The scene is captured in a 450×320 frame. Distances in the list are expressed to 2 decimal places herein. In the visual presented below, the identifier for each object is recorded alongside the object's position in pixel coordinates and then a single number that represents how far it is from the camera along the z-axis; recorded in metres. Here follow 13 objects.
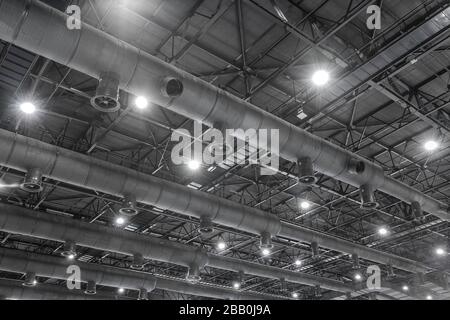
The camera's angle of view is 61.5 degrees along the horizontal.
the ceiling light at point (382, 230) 22.45
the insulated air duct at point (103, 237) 16.19
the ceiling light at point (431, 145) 15.81
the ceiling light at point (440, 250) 25.17
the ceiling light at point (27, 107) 11.99
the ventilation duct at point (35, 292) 24.38
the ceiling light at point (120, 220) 18.88
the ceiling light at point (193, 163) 14.92
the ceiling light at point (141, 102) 11.99
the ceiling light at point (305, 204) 20.49
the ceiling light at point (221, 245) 22.86
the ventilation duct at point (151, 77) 8.09
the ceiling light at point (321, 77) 11.59
